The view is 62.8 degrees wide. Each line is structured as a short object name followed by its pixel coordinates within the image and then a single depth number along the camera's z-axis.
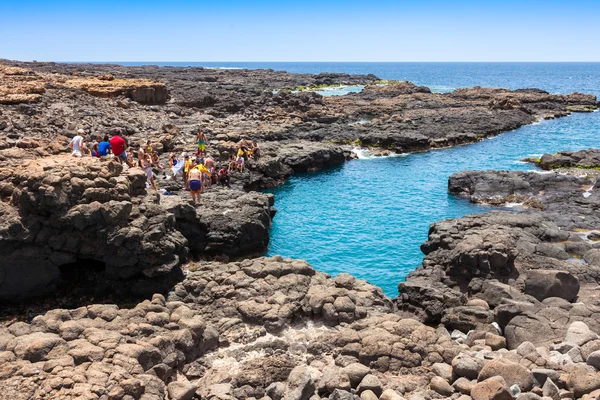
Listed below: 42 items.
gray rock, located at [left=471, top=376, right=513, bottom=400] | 12.41
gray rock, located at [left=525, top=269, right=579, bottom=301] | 20.11
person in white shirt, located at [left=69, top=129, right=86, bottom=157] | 26.33
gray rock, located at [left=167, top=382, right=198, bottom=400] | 13.29
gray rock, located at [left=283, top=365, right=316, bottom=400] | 13.22
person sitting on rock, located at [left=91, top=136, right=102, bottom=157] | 32.31
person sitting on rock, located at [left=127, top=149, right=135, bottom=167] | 30.26
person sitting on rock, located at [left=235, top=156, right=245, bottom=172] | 41.31
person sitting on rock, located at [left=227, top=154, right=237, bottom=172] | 41.32
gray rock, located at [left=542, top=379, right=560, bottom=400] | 12.62
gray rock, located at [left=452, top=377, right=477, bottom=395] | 13.36
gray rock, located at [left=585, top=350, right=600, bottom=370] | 13.81
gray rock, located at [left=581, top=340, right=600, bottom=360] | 14.61
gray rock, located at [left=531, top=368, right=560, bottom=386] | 13.27
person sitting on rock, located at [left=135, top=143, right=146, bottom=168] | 28.06
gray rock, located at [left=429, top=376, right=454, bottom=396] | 13.66
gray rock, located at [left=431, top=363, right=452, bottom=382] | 14.40
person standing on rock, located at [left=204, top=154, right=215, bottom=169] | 34.19
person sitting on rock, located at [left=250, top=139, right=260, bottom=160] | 44.47
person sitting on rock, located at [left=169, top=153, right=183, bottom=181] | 37.31
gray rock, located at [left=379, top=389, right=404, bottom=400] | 12.85
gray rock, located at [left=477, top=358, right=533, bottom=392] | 13.16
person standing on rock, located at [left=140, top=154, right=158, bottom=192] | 27.47
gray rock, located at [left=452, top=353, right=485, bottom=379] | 14.05
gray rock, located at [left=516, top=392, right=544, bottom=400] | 12.22
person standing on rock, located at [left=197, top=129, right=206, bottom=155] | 40.99
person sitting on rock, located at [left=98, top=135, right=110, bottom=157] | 29.11
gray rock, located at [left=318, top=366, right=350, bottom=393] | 13.59
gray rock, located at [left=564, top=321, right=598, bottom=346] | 15.65
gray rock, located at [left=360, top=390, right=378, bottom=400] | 13.16
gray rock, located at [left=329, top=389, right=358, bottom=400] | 12.92
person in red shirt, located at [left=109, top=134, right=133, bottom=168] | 28.29
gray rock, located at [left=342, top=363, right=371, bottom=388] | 14.15
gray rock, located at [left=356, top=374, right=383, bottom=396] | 13.52
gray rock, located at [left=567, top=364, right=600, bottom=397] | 12.62
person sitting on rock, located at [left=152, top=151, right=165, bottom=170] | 37.78
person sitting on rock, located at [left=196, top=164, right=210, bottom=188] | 32.18
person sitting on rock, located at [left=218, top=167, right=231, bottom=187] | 37.84
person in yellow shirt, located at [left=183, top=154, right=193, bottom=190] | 33.94
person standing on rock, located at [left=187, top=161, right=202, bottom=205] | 27.61
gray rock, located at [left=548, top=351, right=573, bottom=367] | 14.43
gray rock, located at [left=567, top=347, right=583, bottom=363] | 14.46
